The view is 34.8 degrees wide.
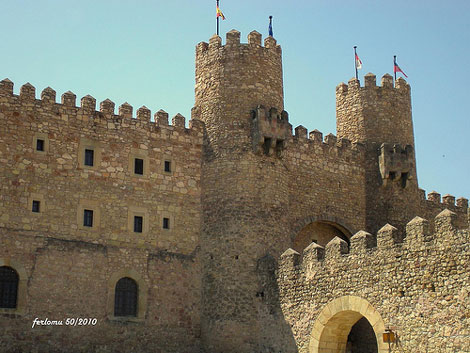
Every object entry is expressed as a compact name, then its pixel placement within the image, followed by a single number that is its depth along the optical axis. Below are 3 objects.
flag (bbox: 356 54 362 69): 29.68
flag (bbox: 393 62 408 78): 29.34
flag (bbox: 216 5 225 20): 26.12
